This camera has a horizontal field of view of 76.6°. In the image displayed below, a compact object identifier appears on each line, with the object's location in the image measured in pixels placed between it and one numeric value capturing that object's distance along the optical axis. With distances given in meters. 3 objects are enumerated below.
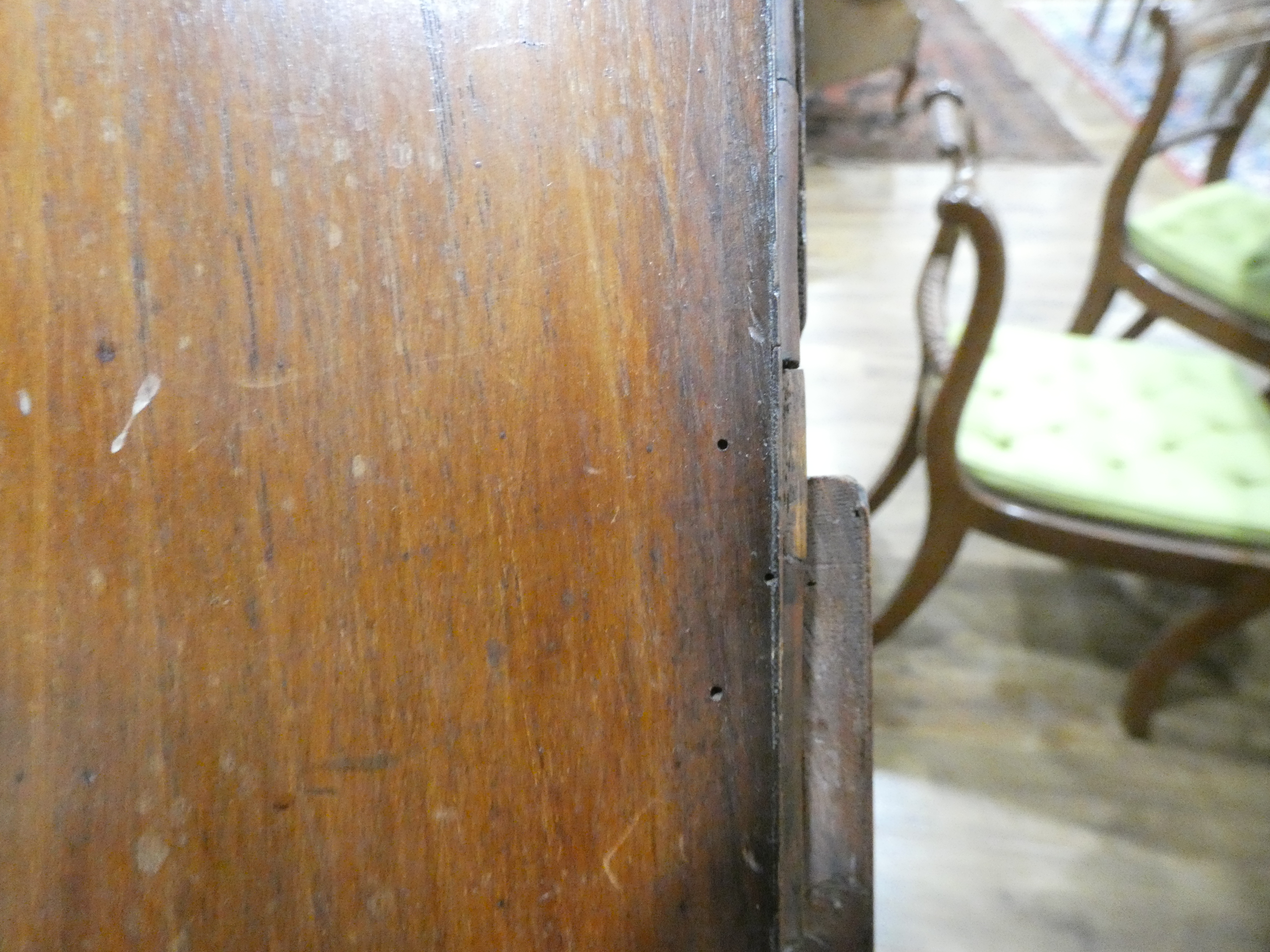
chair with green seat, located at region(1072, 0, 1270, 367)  1.27
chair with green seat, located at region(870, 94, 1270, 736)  0.99
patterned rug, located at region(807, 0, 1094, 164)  2.87
